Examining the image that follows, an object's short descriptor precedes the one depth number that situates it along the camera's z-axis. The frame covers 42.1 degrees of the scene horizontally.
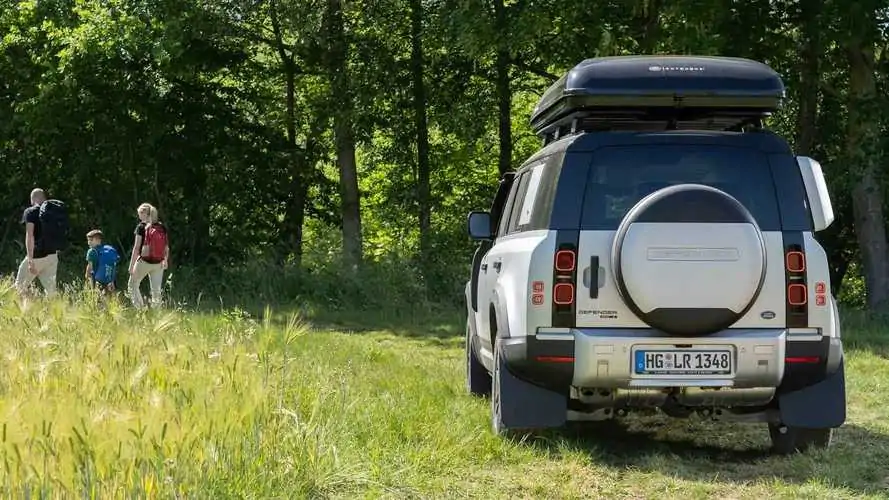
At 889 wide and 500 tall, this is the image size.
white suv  6.61
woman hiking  15.79
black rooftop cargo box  7.29
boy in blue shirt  16.36
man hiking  16.02
